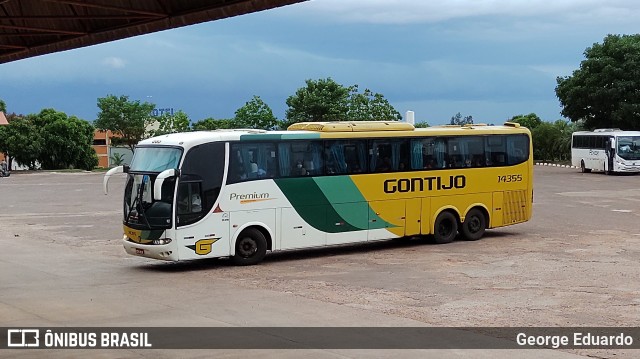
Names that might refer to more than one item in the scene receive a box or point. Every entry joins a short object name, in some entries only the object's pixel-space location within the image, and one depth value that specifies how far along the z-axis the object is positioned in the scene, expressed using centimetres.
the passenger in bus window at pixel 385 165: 2269
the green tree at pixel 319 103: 7169
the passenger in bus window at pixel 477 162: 2437
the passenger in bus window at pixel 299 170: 2133
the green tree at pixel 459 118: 6672
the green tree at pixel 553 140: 7375
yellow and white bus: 1964
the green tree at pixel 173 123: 9056
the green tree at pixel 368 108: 7300
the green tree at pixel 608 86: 6419
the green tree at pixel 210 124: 8678
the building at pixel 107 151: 9659
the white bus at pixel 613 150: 5309
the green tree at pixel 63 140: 7694
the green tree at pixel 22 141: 7469
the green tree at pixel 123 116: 8850
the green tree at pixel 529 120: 8198
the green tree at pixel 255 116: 7444
